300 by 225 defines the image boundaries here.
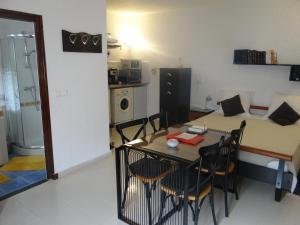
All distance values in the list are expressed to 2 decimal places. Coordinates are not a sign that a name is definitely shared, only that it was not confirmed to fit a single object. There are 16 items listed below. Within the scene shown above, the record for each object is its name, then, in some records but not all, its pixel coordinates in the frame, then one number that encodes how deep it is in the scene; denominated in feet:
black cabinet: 16.08
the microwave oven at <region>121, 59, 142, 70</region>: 18.63
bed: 8.46
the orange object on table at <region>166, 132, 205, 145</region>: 7.68
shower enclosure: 11.39
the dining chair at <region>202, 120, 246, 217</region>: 7.27
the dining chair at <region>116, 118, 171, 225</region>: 7.01
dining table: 6.47
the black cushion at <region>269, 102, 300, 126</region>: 12.07
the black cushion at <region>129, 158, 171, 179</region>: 7.09
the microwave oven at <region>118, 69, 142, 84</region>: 18.47
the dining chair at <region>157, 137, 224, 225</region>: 6.20
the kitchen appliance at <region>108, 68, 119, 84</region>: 17.93
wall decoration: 9.94
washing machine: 17.01
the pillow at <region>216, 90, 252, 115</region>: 14.23
